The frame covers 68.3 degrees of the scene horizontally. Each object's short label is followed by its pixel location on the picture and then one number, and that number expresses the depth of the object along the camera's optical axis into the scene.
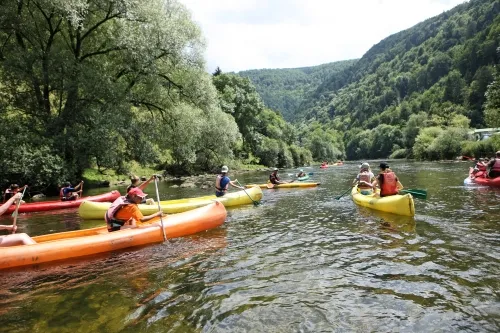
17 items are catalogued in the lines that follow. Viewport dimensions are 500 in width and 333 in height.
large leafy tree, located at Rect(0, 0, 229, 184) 18.95
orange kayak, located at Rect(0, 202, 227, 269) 7.10
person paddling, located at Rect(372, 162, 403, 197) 11.48
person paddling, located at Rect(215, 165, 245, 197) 14.58
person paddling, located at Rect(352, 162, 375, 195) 14.50
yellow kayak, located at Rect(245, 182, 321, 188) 20.30
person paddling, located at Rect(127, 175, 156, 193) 9.21
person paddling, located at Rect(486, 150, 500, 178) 15.80
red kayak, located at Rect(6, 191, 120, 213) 15.06
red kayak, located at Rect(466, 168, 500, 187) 15.56
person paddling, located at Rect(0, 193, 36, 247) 7.39
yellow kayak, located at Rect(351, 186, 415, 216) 10.13
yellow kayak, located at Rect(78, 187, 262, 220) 12.12
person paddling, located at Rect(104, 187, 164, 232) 8.70
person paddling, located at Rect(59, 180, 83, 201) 16.42
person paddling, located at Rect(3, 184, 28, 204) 13.72
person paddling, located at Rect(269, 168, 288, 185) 20.75
